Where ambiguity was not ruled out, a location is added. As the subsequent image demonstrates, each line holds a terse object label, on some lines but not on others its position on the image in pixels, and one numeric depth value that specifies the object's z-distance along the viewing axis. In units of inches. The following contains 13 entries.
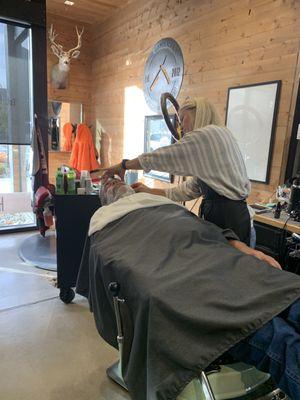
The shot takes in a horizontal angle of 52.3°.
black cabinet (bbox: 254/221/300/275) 75.7
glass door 136.6
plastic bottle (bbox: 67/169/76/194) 88.0
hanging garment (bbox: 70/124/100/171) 184.7
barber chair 31.4
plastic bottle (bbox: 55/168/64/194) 87.8
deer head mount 172.1
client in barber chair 26.9
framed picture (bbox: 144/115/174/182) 140.6
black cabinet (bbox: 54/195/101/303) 86.1
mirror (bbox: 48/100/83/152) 186.2
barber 53.2
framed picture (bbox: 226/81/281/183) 94.7
